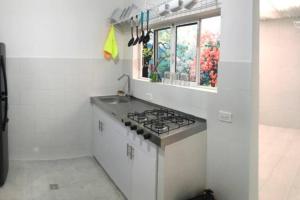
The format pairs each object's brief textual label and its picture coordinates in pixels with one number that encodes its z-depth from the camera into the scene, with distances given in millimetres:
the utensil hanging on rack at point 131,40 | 2934
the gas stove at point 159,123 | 1734
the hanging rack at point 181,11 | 1954
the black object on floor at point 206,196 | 1793
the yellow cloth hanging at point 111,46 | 3295
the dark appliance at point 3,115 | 2469
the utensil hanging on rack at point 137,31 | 2811
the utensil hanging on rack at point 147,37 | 2627
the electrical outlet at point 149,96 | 2805
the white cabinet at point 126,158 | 1840
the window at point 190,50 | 2291
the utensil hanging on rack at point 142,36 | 2668
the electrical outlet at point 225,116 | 1758
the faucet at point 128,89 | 3352
